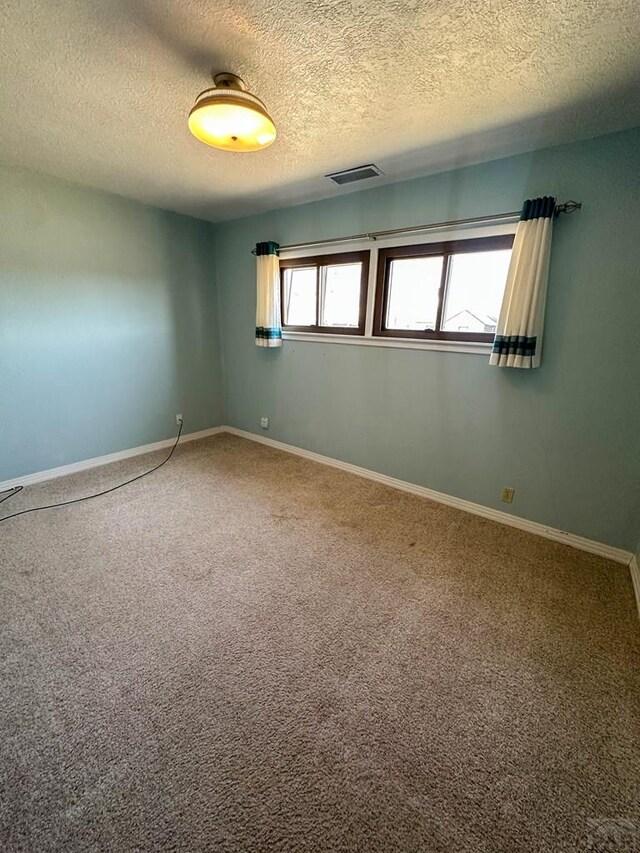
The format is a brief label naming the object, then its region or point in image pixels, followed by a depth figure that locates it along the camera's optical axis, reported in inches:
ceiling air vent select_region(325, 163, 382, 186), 93.3
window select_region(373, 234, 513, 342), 91.7
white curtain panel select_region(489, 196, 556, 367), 77.3
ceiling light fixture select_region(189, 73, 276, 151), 53.2
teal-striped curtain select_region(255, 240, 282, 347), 129.2
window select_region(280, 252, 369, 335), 116.0
